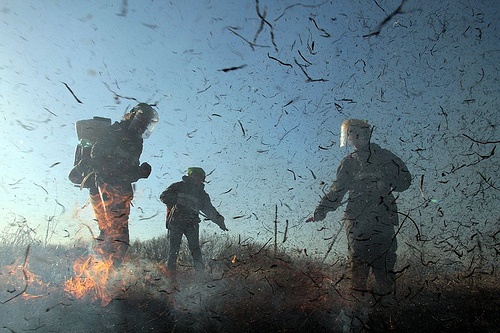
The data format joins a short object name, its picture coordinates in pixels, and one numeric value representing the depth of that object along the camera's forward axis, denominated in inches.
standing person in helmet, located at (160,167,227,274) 234.5
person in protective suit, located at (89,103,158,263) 206.7
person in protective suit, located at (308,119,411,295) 146.9
